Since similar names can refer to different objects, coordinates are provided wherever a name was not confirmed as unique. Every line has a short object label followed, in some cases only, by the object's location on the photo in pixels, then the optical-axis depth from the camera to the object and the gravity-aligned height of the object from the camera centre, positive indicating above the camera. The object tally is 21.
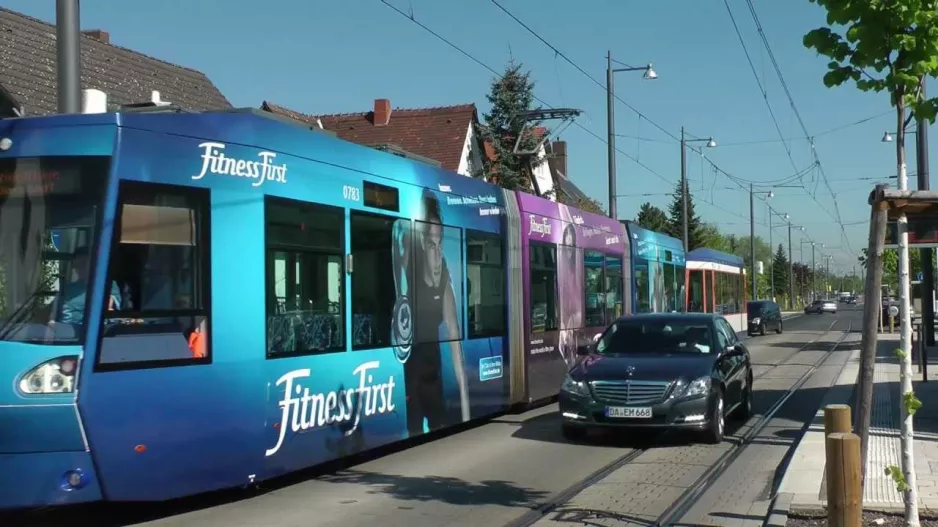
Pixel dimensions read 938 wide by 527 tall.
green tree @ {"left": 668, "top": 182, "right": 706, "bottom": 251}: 78.38 +5.10
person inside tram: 6.74 +0.04
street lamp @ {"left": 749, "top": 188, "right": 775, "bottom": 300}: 58.38 +3.95
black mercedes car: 11.40 -1.02
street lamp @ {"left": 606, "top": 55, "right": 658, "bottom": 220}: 27.12 +4.67
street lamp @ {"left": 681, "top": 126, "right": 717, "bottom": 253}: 38.72 +4.43
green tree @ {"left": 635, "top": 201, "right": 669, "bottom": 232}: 77.44 +5.50
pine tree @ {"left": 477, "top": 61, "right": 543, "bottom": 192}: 41.69 +6.87
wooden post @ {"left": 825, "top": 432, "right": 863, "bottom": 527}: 5.91 -1.13
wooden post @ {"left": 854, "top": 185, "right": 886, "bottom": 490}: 7.02 -0.17
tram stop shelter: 7.09 +0.54
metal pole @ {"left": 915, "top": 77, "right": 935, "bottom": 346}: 25.66 +2.63
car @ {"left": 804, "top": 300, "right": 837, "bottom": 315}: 90.64 -1.82
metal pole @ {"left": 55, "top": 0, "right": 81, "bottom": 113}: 9.18 +2.20
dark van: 47.28 -1.31
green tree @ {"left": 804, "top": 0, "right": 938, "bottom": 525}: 6.48 +1.51
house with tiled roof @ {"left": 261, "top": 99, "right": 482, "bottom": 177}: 42.09 +7.11
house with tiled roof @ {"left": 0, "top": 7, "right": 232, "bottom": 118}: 20.67 +5.38
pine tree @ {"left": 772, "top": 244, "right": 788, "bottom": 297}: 137.38 +1.54
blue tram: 6.66 -0.05
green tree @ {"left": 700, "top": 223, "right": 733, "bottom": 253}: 86.55 +4.91
